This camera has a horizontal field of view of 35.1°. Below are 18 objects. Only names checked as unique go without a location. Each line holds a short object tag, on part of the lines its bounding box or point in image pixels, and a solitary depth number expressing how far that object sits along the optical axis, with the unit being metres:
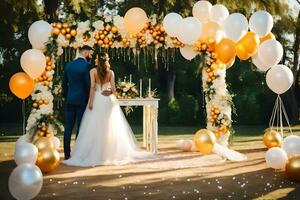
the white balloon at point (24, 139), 9.83
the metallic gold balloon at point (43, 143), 8.31
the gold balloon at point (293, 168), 7.32
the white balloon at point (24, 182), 5.18
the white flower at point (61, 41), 10.39
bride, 9.24
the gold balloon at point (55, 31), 10.28
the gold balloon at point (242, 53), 10.34
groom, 9.54
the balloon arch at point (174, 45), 9.95
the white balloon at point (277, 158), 8.17
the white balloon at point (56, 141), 11.17
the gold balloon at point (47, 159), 7.91
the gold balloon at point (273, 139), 11.02
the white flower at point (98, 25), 10.59
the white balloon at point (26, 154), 7.40
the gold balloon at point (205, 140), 10.15
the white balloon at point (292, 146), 8.47
